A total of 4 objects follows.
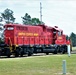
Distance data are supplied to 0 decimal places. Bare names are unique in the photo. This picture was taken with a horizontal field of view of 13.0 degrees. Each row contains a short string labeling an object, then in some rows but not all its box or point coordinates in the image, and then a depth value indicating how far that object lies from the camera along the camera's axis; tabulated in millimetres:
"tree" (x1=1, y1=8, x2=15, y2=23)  106000
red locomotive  36906
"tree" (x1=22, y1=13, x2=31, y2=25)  118119
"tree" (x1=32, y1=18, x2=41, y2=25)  114938
